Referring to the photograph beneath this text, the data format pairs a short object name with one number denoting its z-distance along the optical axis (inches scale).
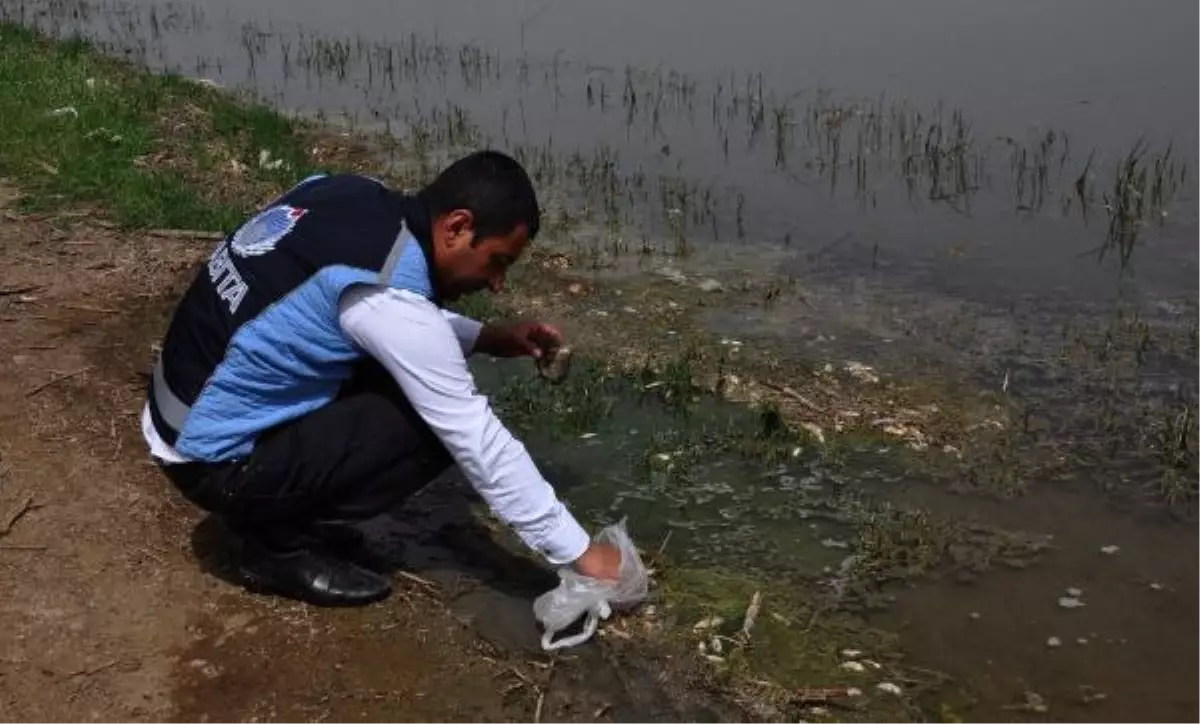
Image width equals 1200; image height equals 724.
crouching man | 129.5
